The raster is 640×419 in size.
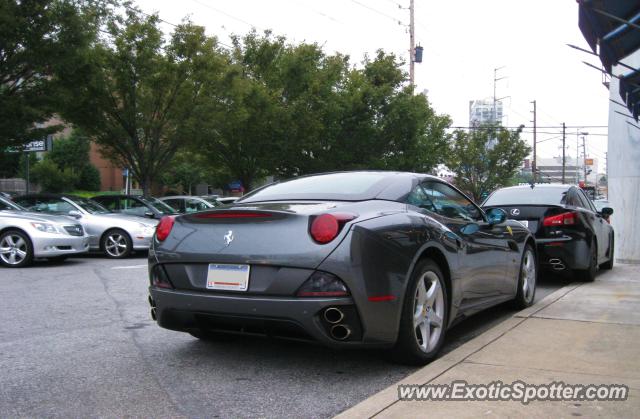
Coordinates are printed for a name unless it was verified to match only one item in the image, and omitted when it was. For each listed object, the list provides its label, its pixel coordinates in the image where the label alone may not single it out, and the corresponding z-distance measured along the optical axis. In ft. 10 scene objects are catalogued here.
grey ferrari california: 12.63
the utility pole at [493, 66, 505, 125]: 215.31
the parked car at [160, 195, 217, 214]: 62.59
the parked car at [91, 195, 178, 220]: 50.52
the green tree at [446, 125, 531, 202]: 126.52
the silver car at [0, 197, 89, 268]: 35.29
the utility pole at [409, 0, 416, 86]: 107.17
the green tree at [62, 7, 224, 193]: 59.98
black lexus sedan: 27.91
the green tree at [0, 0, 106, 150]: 48.42
